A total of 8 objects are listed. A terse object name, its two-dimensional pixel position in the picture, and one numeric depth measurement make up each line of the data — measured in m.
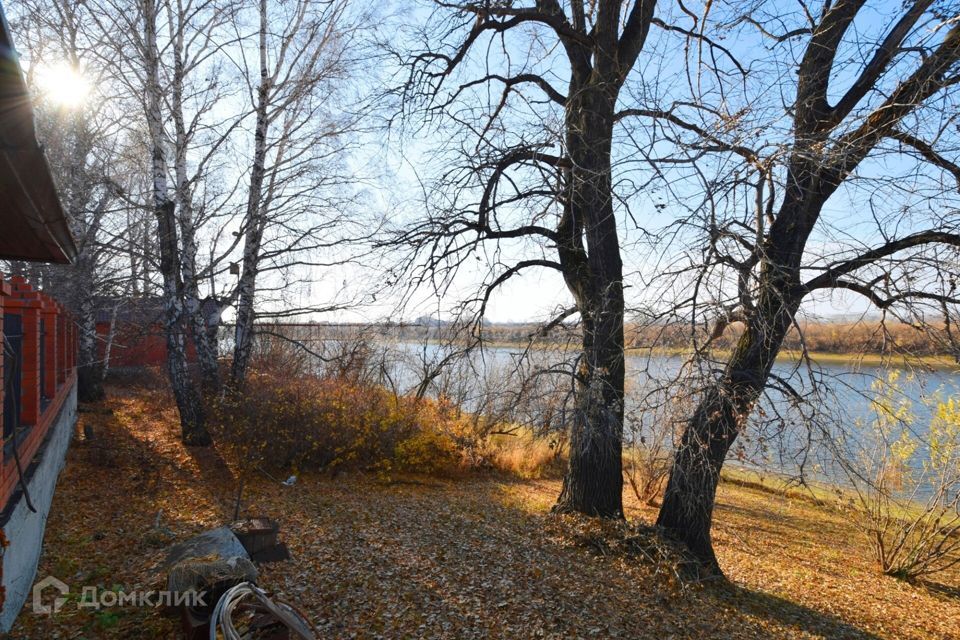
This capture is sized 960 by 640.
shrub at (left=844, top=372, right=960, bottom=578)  7.40
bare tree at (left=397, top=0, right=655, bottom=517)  6.07
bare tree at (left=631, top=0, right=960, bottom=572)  4.34
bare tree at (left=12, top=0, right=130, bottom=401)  11.94
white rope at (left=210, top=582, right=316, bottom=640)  3.01
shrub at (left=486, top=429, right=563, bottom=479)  11.61
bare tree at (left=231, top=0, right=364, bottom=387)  9.98
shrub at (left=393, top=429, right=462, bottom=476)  9.93
